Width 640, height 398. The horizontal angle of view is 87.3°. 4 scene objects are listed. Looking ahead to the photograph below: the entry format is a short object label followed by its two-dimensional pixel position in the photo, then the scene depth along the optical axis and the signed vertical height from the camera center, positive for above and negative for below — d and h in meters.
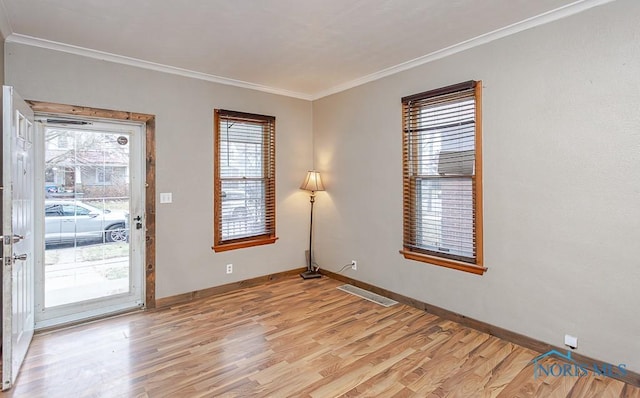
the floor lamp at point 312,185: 4.82 +0.19
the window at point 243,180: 4.25 +0.24
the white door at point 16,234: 2.24 -0.26
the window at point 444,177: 3.16 +0.21
